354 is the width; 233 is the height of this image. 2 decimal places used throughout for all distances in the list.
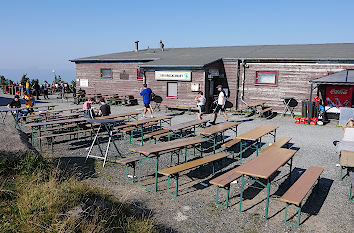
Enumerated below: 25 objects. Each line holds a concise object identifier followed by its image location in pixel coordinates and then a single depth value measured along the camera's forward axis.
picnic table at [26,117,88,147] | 9.35
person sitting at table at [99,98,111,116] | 11.37
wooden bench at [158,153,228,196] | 5.96
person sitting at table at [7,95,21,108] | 14.24
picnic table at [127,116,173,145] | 10.49
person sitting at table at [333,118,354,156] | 7.78
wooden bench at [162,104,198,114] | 18.23
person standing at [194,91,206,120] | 13.80
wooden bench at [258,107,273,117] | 15.89
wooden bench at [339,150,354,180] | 6.45
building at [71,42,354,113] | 16.78
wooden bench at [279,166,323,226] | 4.82
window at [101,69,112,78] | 24.23
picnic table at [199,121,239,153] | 8.86
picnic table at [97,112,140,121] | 11.18
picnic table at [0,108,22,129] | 12.68
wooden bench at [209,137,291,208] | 5.37
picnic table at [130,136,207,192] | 6.36
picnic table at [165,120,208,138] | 9.37
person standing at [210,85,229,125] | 13.47
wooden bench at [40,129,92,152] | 8.98
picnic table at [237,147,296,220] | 5.17
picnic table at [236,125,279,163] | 8.14
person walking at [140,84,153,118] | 15.32
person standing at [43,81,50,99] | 27.77
